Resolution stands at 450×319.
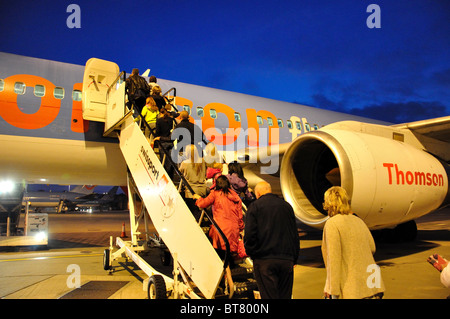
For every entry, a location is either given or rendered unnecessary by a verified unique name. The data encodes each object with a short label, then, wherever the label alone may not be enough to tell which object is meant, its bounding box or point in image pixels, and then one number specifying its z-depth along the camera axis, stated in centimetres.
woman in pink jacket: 354
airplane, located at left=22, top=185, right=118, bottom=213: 3874
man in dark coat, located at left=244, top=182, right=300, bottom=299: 278
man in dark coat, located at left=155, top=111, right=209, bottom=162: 507
